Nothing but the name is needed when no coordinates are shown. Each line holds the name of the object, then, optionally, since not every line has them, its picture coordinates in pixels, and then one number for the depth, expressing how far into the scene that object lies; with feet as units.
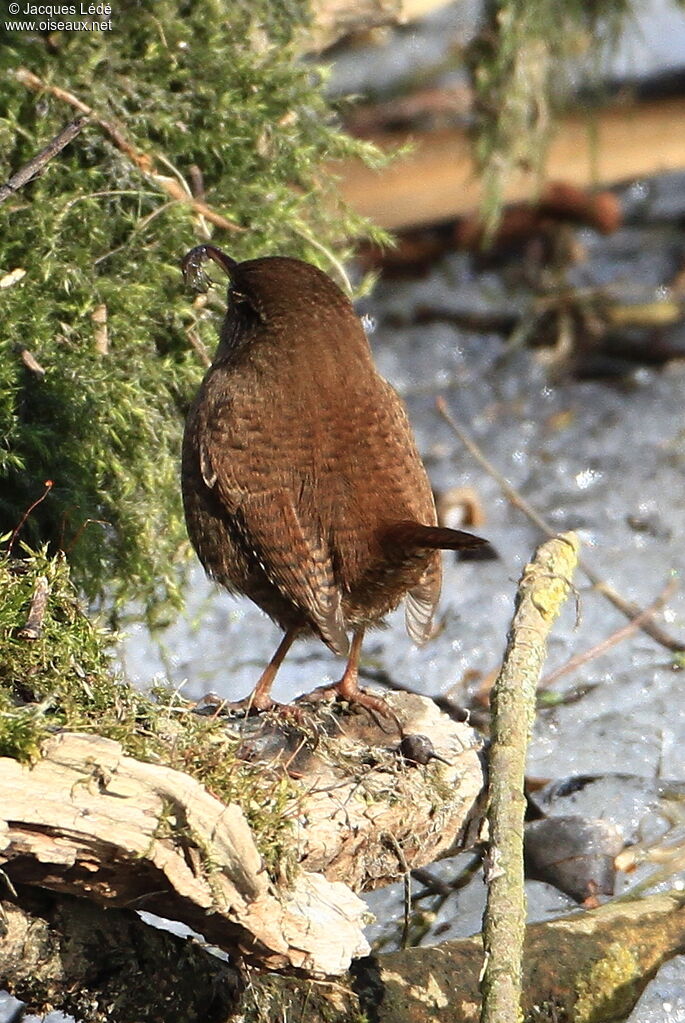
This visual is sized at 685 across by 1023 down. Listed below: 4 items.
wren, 18.79
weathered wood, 13.62
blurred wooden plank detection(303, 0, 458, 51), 29.25
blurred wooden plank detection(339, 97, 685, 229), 43.47
